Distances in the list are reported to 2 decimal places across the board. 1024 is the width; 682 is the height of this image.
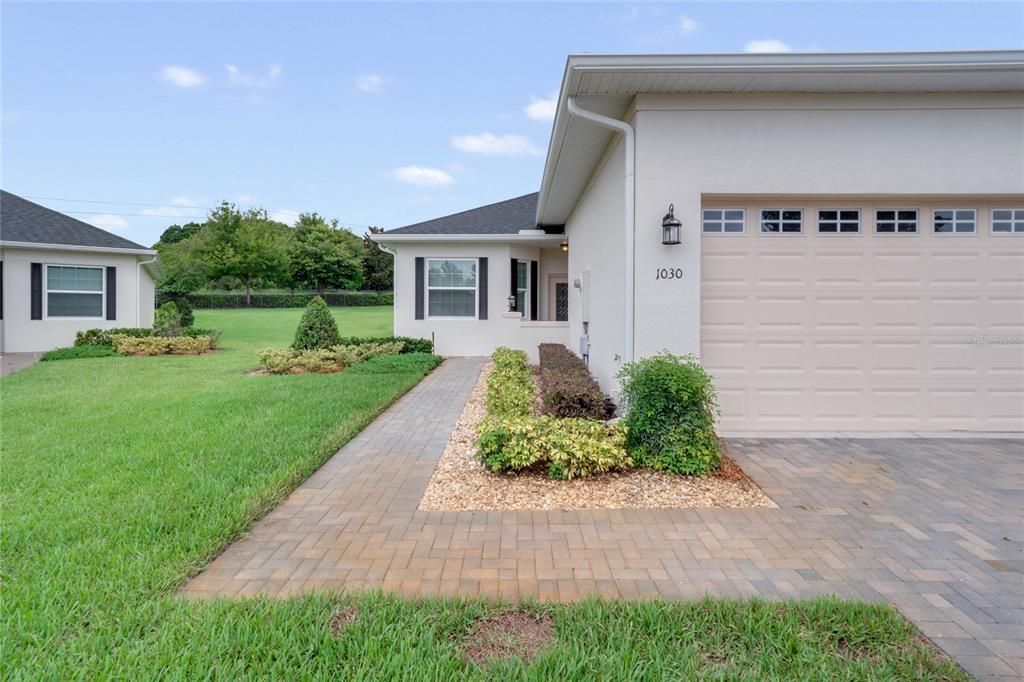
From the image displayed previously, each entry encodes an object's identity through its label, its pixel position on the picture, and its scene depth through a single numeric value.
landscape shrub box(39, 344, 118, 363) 13.10
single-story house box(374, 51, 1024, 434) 5.30
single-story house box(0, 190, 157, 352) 14.35
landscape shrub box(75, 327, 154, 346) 14.73
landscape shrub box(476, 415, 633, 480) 4.59
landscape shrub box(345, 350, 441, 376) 11.14
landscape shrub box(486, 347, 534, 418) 6.16
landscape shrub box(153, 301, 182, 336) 16.39
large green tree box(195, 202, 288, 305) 31.50
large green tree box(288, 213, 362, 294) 40.81
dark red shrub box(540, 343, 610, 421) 6.03
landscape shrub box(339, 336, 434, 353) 13.91
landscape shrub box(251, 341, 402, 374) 11.66
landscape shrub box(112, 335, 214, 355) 14.45
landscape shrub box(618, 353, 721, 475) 4.65
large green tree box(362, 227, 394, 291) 44.91
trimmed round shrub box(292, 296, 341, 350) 13.73
